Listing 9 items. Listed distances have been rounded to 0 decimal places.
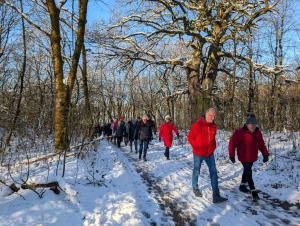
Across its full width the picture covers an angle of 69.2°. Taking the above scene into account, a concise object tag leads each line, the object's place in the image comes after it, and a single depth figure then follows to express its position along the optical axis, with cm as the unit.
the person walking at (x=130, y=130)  1236
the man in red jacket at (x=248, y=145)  478
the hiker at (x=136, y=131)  1072
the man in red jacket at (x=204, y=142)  478
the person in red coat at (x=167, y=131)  925
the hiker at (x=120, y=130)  1386
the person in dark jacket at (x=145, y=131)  932
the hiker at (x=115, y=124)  1549
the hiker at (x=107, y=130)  2033
